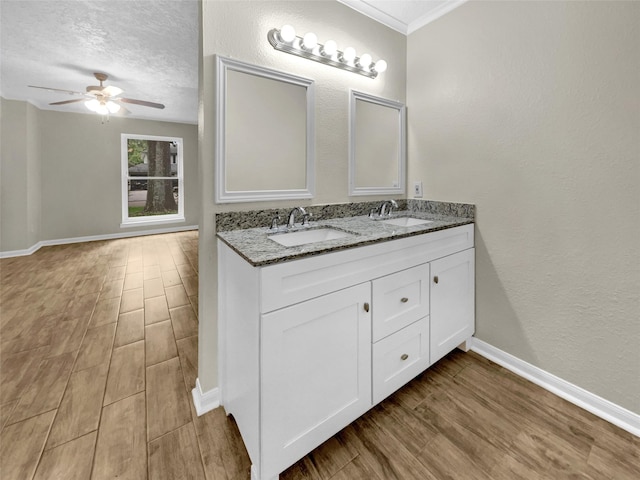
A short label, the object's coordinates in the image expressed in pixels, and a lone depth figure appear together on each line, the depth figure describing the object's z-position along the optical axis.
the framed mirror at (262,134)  1.44
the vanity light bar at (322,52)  1.55
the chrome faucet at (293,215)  1.64
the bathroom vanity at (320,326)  1.03
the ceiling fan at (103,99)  3.34
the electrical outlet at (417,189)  2.23
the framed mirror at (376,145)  1.97
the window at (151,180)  5.52
